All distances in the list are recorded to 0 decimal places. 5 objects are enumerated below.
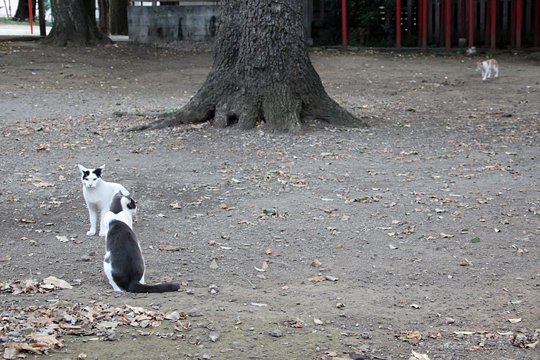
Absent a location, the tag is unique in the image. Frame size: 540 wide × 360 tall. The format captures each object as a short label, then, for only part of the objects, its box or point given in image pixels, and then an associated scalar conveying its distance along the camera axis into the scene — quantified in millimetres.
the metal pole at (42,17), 26406
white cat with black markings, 7684
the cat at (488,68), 18094
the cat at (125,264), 6152
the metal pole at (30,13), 34188
